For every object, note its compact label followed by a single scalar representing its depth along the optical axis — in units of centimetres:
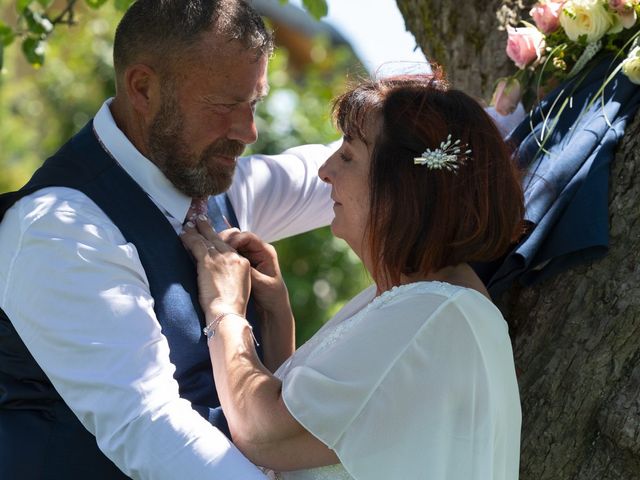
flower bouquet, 293
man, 256
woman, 245
